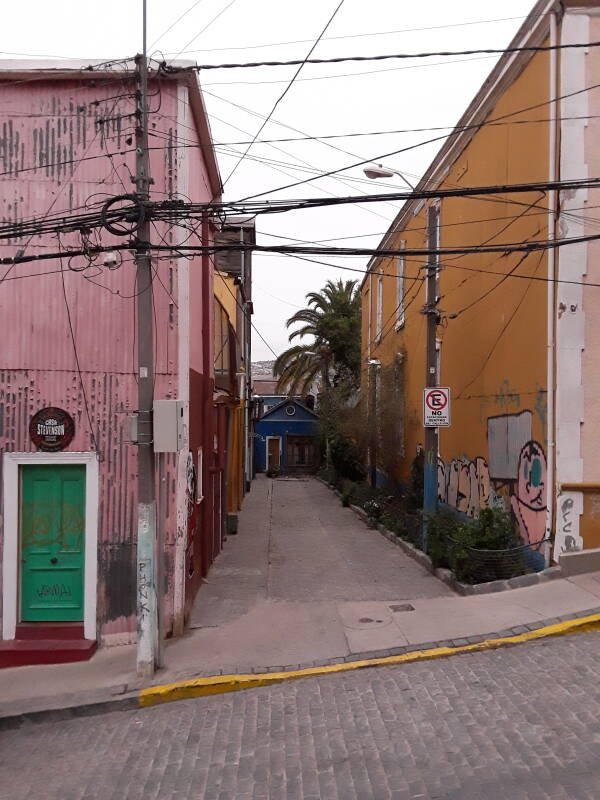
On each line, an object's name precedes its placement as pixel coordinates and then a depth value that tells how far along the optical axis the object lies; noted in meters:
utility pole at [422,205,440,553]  12.31
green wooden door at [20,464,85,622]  8.59
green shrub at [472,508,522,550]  9.99
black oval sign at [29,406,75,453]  8.55
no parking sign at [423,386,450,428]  11.90
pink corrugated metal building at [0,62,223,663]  8.55
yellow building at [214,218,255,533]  13.92
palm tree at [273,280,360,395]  34.34
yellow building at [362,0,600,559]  9.44
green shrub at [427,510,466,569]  10.87
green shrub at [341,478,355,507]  22.47
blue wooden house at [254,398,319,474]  39.56
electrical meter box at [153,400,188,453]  7.41
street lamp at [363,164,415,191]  9.96
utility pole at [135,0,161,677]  7.43
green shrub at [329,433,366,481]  25.22
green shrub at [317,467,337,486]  28.96
